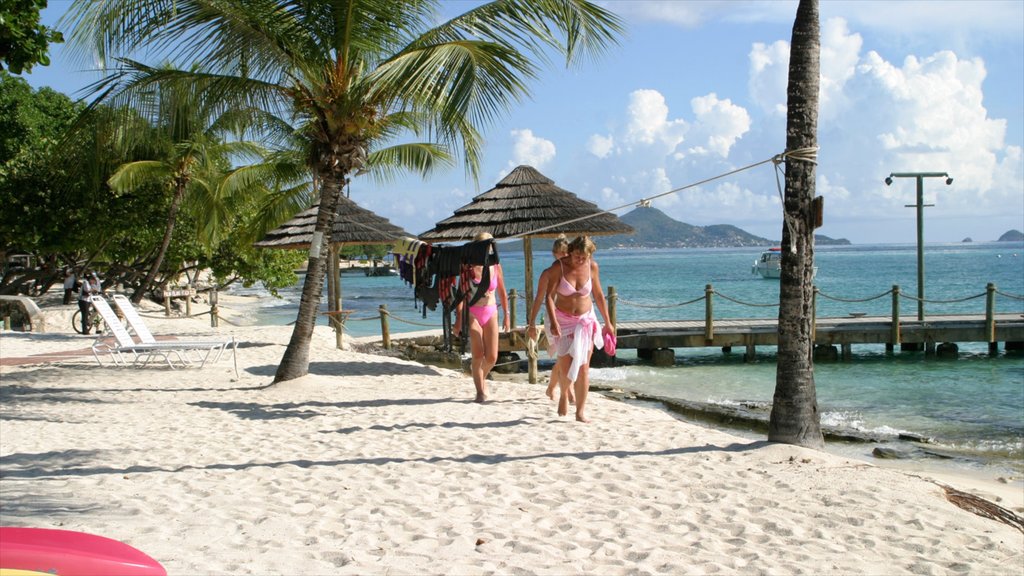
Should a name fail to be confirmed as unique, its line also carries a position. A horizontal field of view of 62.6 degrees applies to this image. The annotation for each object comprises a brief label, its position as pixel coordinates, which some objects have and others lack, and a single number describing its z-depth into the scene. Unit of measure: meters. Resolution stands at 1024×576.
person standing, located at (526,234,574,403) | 7.19
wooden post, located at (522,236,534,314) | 13.95
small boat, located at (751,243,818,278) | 71.31
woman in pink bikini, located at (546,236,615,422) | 7.05
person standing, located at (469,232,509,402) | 8.08
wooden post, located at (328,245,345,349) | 15.33
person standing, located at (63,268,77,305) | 23.69
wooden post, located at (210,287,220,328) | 22.47
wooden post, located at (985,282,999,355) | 16.35
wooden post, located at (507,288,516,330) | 16.58
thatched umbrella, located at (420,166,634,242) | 12.84
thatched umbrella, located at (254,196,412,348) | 15.20
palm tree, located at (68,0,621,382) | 8.18
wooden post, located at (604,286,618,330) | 15.84
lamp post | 19.06
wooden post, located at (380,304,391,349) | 16.11
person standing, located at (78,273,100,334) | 18.34
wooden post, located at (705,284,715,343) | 16.83
